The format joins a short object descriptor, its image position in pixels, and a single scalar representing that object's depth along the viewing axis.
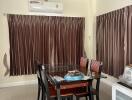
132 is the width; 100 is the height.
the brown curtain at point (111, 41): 2.58
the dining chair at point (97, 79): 1.80
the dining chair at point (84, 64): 2.18
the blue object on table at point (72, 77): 1.71
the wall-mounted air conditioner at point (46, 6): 3.05
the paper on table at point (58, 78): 1.71
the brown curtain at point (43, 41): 2.98
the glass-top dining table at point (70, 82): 1.65
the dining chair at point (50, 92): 1.69
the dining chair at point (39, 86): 2.08
